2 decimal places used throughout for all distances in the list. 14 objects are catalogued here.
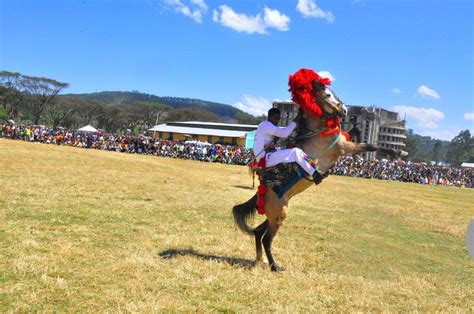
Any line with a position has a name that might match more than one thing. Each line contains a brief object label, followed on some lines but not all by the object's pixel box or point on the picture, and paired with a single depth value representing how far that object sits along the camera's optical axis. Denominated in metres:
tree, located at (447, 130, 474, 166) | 116.94
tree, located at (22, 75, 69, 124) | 69.12
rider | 5.86
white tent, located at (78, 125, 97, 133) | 54.78
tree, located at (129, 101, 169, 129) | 94.25
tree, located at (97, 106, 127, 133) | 88.94
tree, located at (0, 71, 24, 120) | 67.94
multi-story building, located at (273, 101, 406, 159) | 91.83
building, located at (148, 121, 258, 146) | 83.94
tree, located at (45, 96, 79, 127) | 82.69
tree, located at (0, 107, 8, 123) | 68.60
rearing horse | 5.90
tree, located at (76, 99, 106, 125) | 85.56
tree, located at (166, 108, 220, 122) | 108.88
